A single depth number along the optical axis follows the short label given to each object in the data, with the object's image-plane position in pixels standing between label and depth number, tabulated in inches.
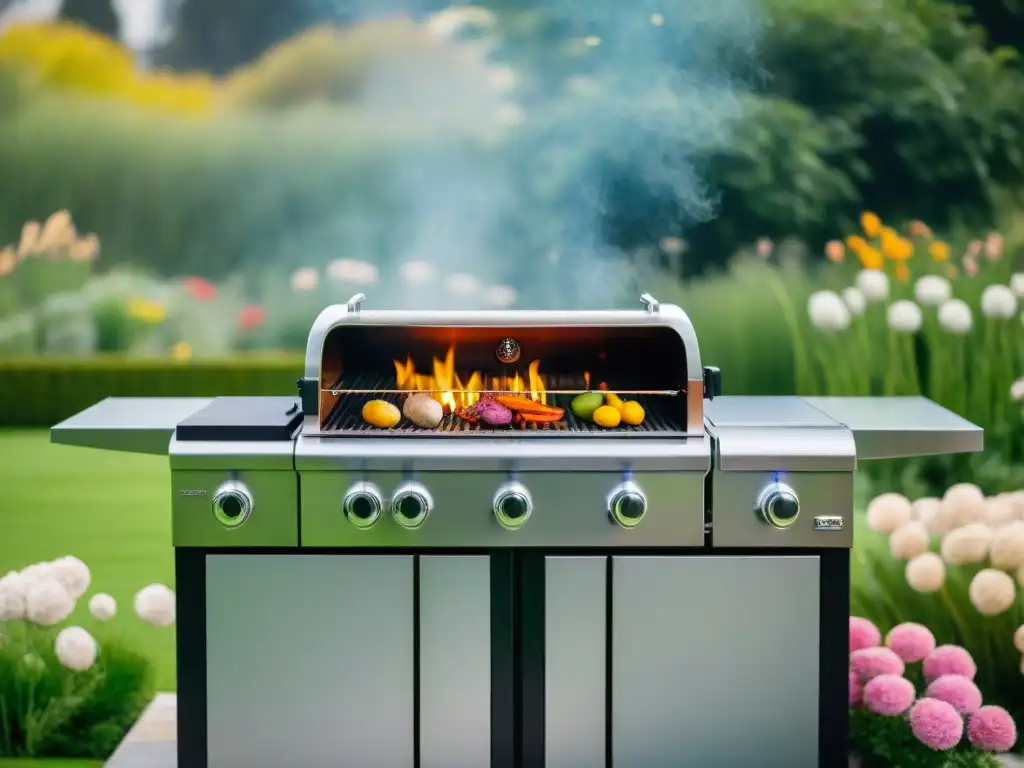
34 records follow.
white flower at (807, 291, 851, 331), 190.5
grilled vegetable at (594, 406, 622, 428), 140.8
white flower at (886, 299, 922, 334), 188.7
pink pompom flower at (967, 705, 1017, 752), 148.6
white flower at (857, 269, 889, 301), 190.9
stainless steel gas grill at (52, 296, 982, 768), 134.0
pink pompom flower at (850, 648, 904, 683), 154.6
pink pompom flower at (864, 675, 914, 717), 149.6
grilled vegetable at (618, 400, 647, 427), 141.7
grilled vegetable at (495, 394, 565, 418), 141.9
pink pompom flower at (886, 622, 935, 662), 157.6
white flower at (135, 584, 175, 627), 176.6
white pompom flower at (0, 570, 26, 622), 168.4
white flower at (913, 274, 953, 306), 188.4
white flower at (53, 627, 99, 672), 170.9
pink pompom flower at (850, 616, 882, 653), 160.1
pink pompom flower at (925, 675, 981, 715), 149.0
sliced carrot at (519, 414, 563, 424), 140.4
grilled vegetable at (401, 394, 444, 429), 140.3
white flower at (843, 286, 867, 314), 192.7
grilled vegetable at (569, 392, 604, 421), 142.8
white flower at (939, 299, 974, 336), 185.5
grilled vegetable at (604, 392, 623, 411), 142.6
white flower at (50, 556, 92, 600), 170.2
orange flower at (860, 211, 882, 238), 198.7
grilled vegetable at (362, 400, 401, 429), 139.4
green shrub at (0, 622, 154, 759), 171.5
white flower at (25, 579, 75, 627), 167.6
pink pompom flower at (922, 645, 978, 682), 153.8
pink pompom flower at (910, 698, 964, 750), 145.6
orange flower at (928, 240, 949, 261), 197.3
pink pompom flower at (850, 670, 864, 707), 157.6
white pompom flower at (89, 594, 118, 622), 177.0
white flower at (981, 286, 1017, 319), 186.9
